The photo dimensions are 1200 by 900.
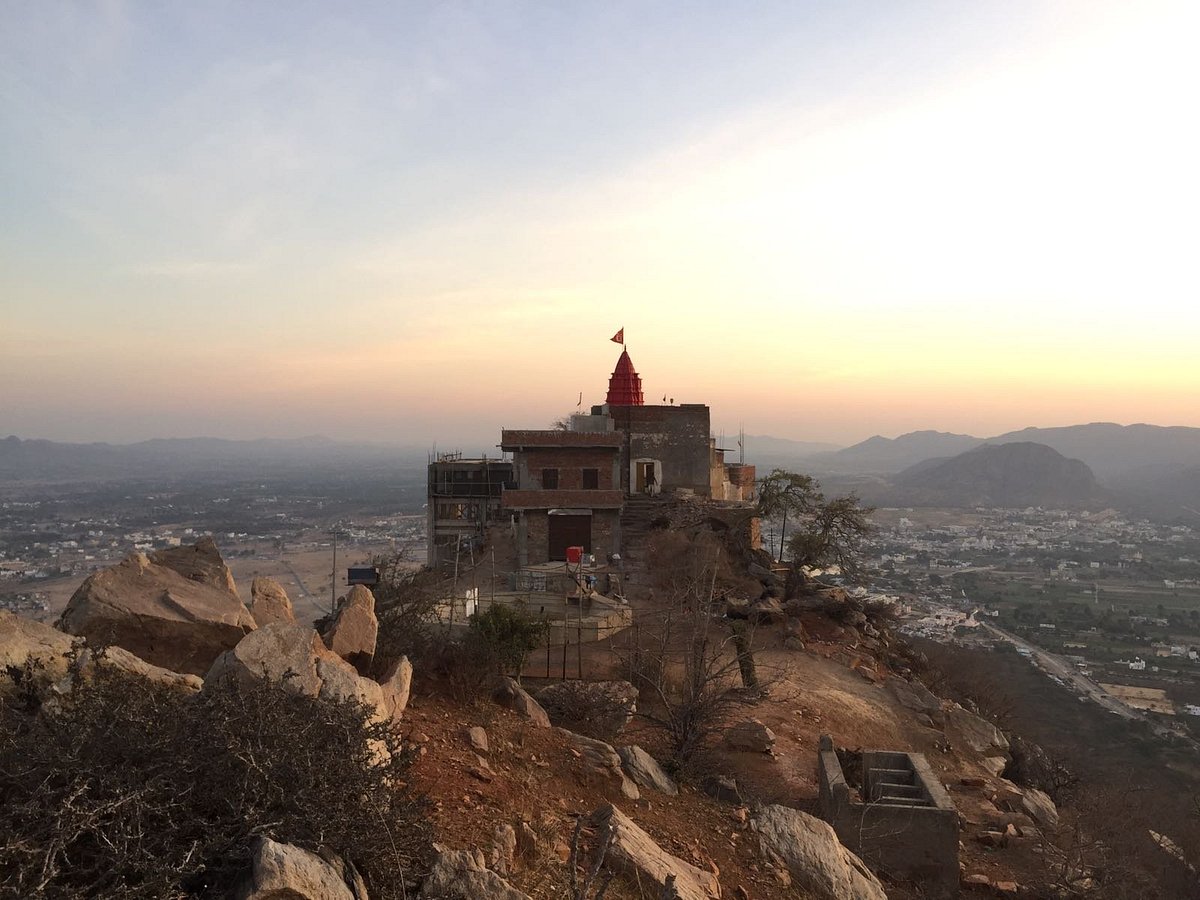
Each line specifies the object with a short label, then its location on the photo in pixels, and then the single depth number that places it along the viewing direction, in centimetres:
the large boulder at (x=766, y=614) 1855
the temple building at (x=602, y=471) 2377
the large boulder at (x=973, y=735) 1480
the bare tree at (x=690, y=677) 1014
